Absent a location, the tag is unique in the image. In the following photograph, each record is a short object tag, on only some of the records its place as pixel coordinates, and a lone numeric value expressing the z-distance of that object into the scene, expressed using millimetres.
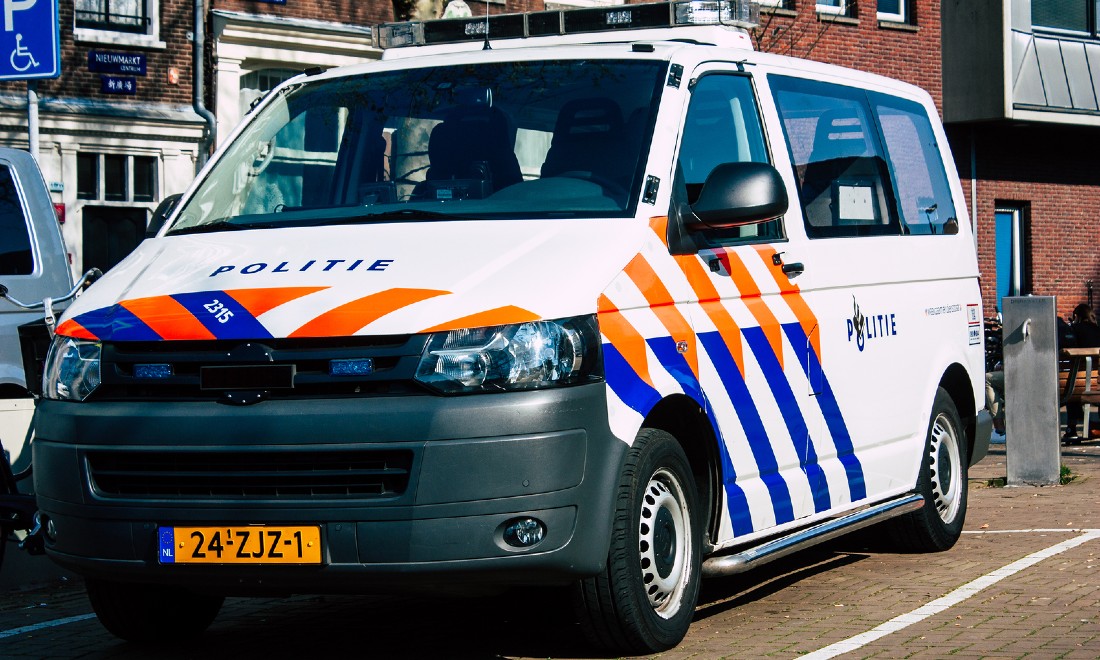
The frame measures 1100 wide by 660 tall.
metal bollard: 12422
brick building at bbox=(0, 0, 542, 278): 22984
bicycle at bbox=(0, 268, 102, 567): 7242
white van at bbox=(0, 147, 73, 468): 9297
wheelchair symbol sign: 11617
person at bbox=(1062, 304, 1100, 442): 16983
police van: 5340
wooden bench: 16406
